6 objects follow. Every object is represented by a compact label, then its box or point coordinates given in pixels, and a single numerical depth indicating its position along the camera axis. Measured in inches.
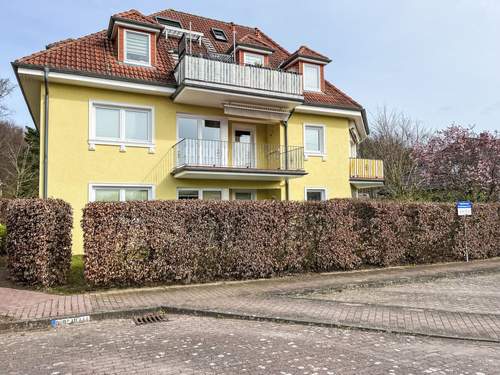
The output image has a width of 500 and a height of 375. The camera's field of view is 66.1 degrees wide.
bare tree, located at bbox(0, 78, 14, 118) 1325.0
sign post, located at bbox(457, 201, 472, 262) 555.2
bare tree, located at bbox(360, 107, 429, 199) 1024.9
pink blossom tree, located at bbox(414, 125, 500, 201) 870.4
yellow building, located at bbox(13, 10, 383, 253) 530.3
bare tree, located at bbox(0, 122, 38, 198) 1079.6
